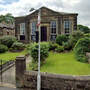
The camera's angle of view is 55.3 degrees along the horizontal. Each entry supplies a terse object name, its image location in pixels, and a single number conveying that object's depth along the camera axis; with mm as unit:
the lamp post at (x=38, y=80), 4196
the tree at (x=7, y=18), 49159
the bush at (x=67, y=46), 11634
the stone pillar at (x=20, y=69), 4762
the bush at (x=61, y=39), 13961
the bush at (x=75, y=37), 11375
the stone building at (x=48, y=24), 15875
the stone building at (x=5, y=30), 23733
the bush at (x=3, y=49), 13113
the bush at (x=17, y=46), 14016
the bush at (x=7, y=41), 15309
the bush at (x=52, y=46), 12364
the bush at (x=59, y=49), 11245
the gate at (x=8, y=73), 5248
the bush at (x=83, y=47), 8086
